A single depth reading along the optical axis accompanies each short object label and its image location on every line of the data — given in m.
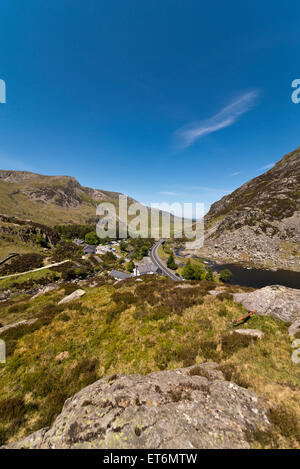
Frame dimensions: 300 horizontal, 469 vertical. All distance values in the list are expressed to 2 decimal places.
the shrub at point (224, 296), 17.02
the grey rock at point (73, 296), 18.37
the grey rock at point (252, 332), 11.71
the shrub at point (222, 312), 14.70
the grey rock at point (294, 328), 11.88
